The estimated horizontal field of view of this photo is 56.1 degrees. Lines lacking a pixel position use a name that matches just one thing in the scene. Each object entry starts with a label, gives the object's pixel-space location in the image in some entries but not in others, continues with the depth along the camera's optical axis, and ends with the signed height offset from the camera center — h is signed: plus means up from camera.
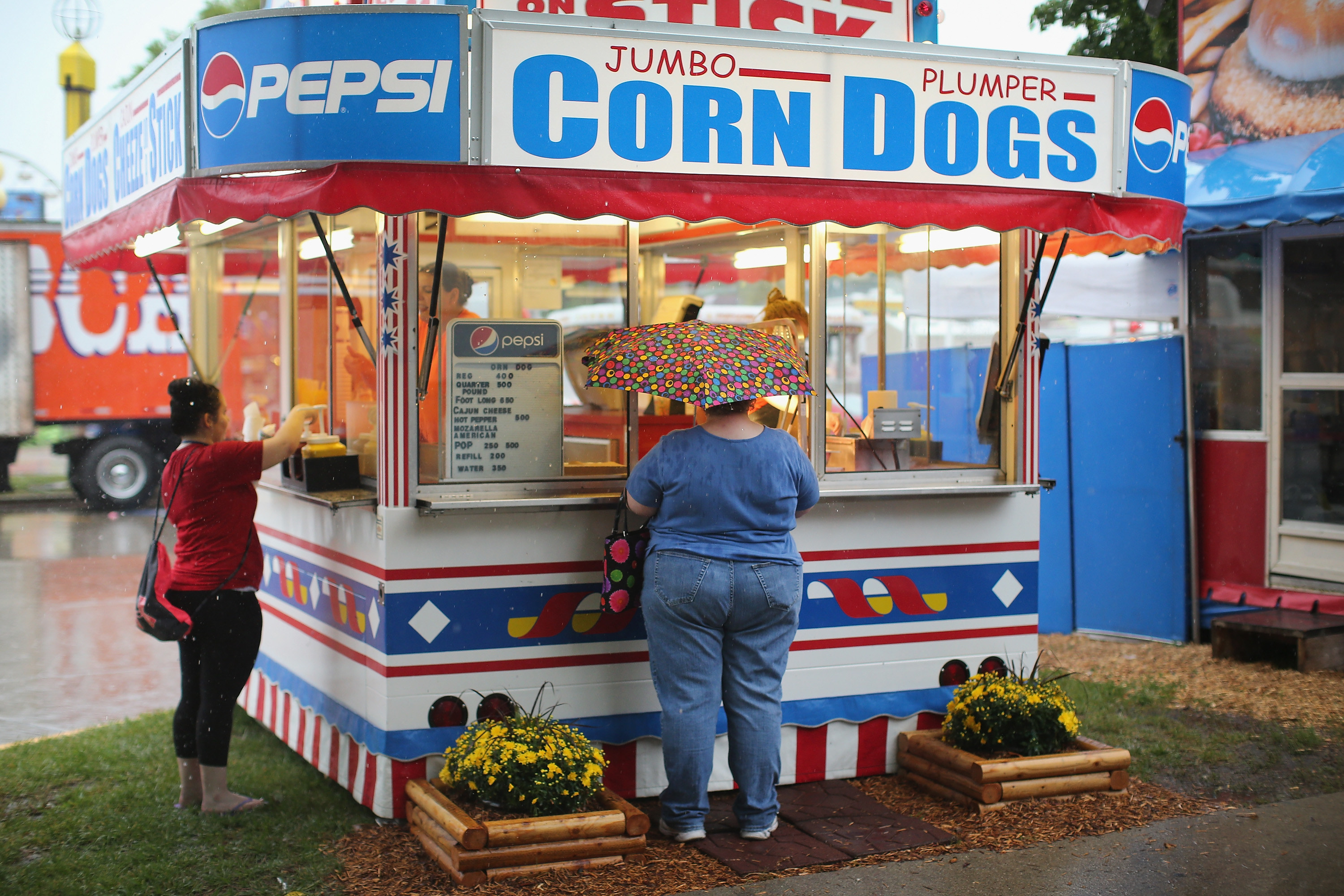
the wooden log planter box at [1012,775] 5.29 -1.48
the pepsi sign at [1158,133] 5.46 +1.31
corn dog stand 4.59 +0.63
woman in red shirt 5.34 -0.58
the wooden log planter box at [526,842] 4.49 -1.48
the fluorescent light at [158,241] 6.29 +1.02
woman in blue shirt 4.86 -0.62
